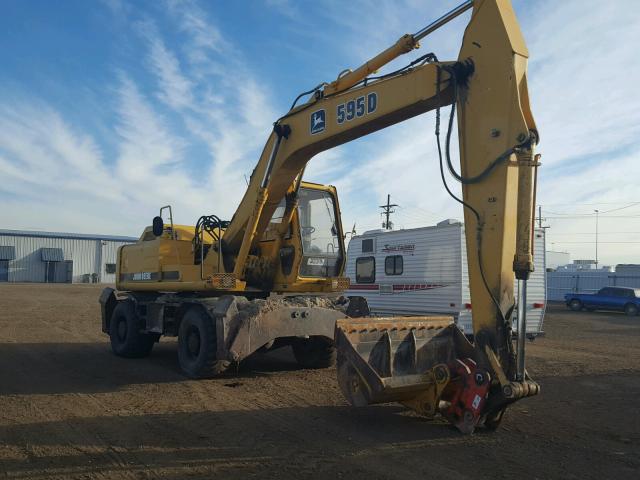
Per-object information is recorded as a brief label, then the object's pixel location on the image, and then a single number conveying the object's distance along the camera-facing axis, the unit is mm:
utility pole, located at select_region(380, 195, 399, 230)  51688
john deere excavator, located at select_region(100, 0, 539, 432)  5504
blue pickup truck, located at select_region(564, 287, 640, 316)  27516
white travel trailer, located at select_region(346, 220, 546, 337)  13406
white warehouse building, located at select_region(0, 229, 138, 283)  52281
